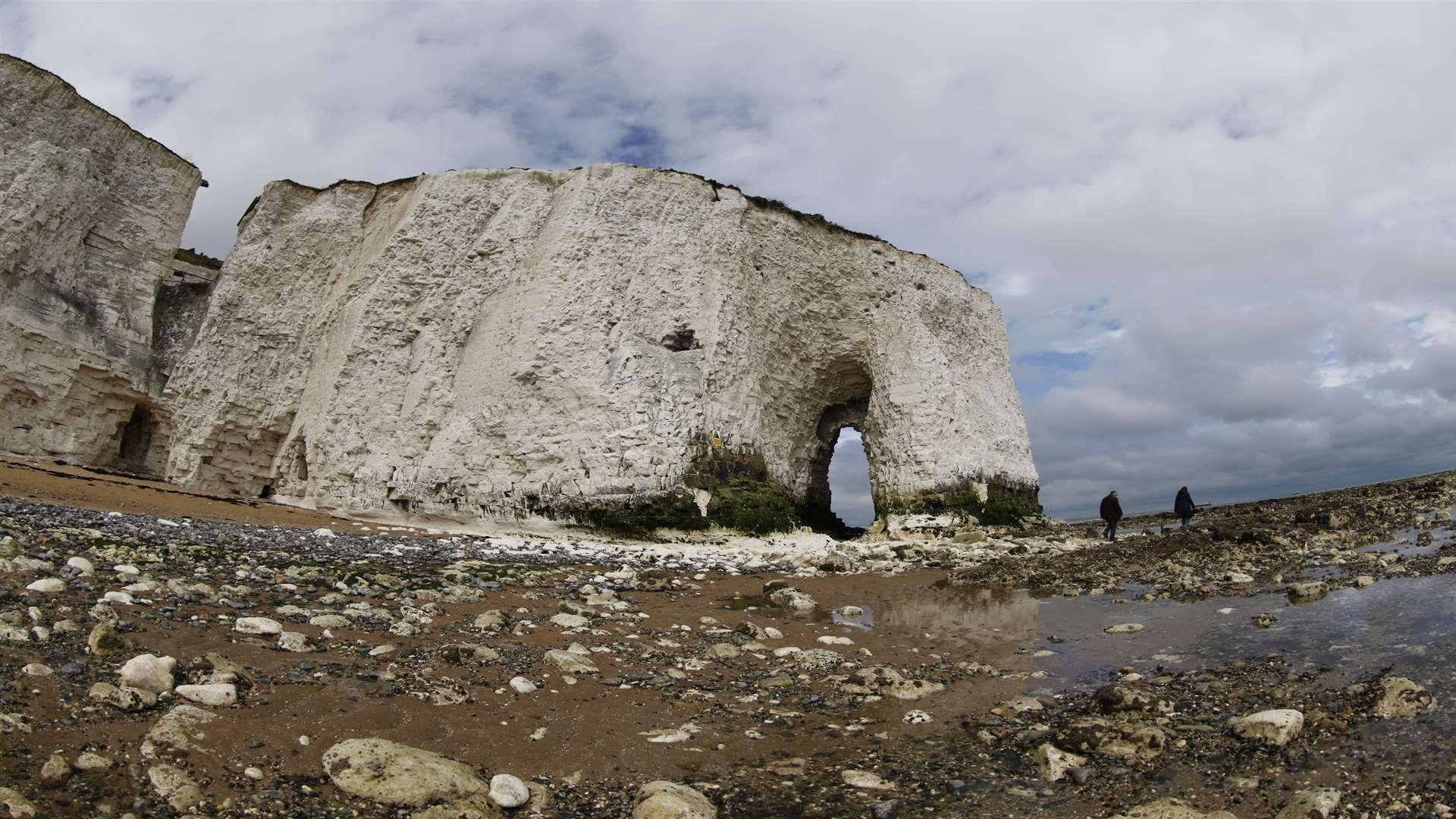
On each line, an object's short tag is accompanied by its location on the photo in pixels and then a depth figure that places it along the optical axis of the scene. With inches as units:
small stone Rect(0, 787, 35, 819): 115.7
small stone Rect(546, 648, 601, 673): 234.7
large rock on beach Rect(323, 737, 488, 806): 143.3
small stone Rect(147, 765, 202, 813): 129.2
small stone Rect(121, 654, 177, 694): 161.3
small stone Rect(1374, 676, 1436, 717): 169.2
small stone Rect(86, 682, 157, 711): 154.5
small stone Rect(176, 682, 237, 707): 164.9
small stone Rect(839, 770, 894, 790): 162.7
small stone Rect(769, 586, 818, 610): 370.9
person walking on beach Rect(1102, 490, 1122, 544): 746.8
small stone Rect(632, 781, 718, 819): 143.4
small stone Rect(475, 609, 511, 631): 270.7
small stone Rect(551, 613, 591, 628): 291.4
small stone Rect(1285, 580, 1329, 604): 301.3
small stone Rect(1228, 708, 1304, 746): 162.7
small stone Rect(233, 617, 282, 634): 219.3
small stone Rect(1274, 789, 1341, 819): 129.9
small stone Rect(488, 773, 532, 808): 147.0
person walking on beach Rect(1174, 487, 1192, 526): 797.9
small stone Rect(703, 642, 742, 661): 269.1
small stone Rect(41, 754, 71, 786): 126.3
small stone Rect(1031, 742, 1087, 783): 161.3
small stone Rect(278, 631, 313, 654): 214.1
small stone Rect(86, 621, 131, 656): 176.2
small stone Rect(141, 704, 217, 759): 142.6
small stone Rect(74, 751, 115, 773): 131.8
